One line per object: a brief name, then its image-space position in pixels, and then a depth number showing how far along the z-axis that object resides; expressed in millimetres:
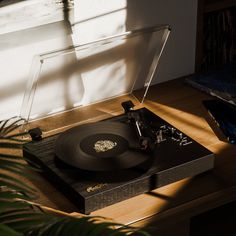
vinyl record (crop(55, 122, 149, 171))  1973
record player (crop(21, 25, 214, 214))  1937
